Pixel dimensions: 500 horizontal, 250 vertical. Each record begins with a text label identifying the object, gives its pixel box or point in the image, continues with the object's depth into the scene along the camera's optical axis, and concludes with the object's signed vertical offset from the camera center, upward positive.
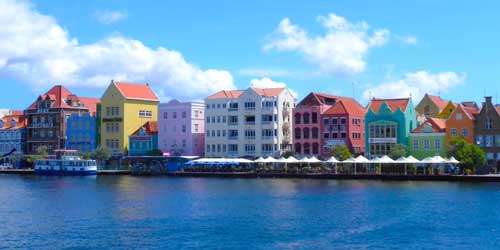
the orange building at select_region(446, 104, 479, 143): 103.94 +6.42
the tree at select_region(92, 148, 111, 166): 130.12 +3.18
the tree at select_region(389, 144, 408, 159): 103.69 +2.59
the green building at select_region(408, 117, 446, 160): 107.25 +4.38
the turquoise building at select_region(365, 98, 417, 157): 110.81 +6.82
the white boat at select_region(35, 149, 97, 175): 124.19 +1.28
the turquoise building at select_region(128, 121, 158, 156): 131.75 +5.28
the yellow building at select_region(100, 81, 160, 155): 133.12 +10.52
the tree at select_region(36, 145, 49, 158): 137.50 +4.01
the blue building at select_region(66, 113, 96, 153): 138.12 +7.40
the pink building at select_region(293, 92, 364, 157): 115.50 +6.87
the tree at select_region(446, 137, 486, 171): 96.12 +1.94
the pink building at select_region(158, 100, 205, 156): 129.12 +7.25
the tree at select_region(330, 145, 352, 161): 107.07 +2.57
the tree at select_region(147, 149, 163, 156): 128.38 +3.42
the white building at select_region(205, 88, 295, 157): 119.94 +7.86
